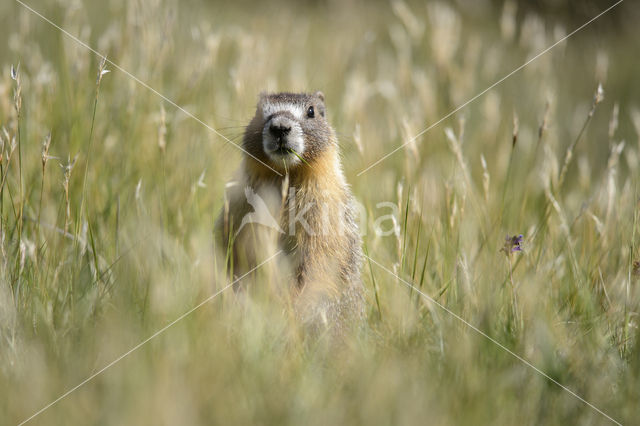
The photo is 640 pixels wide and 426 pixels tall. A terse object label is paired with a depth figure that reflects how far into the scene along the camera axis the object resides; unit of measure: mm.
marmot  6219
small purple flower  5609
